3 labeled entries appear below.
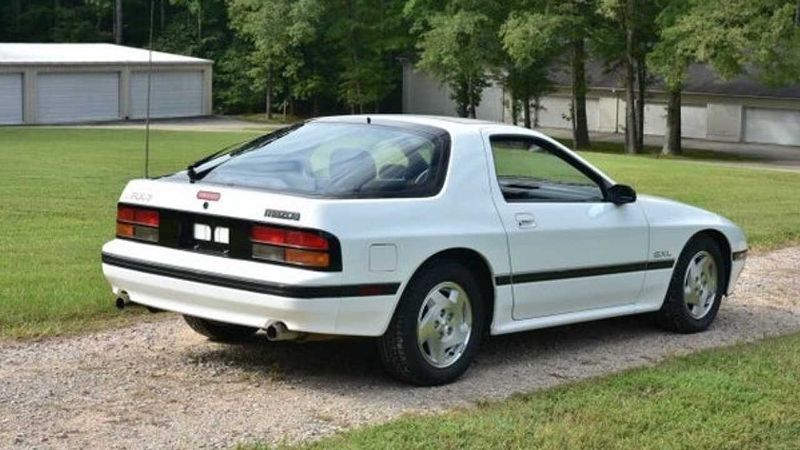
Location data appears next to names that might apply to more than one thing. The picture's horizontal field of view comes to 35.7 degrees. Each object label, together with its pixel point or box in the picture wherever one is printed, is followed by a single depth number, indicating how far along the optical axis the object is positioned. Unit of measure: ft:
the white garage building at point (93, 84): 187.21
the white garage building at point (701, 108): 210.18
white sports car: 21.43
